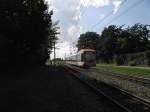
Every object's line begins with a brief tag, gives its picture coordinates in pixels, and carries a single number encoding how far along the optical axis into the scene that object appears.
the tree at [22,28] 7.68
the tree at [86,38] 59.92
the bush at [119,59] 27.22
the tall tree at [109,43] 37.21
